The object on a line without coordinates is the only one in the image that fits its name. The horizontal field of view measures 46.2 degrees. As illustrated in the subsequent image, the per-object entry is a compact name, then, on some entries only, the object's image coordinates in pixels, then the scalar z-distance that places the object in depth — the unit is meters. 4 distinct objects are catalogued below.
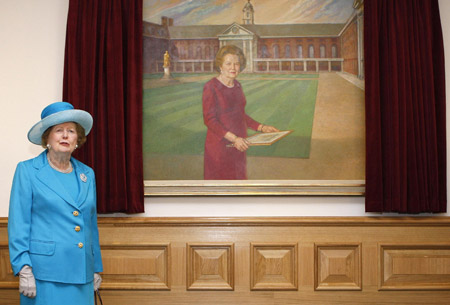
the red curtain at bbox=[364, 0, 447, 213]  3.88
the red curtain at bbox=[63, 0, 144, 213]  3.91
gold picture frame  4.00
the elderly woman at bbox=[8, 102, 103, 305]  2.81
